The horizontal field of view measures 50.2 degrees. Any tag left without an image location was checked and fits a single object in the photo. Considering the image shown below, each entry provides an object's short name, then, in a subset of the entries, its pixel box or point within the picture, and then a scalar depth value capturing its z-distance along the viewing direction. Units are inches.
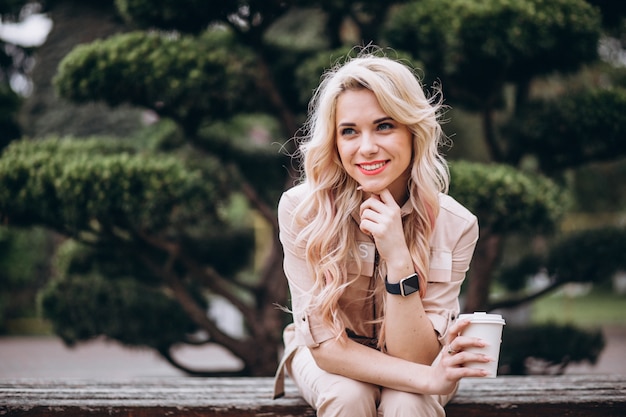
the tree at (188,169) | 148.3
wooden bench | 97.0
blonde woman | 84.3
